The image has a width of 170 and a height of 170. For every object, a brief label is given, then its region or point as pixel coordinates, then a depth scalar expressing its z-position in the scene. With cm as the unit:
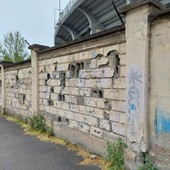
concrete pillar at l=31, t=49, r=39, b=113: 672
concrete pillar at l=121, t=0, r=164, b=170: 310
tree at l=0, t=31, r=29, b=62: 2122
